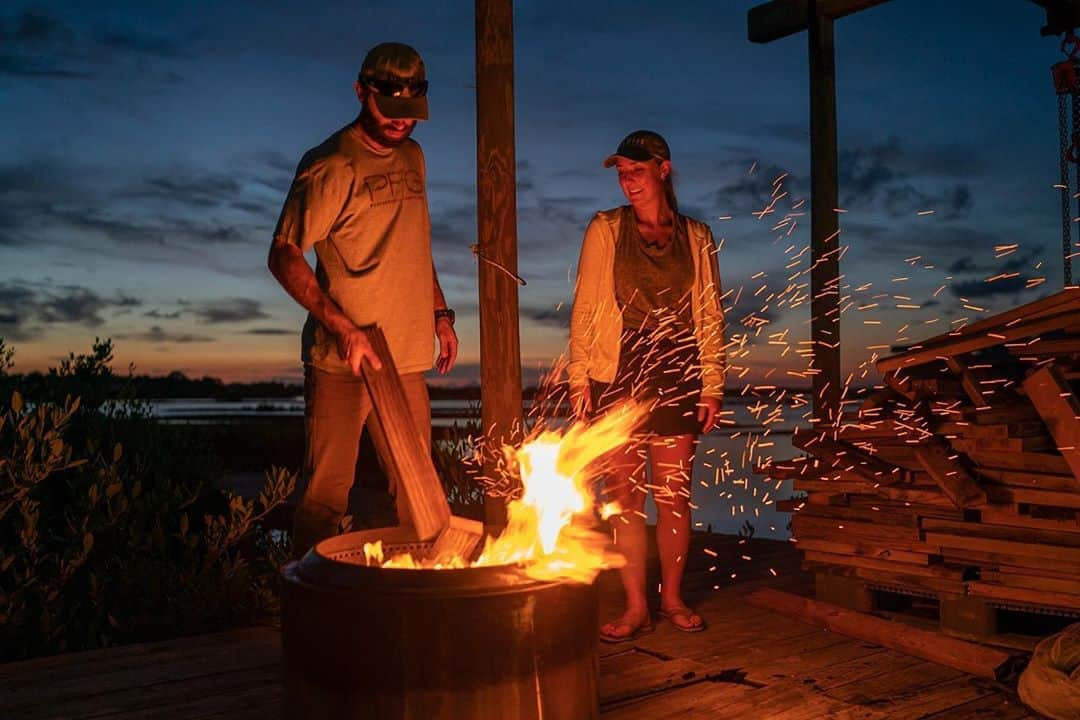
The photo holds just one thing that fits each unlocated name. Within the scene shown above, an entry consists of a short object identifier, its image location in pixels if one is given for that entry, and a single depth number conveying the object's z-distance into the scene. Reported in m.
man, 3.73
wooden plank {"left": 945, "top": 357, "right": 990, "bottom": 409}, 4.90
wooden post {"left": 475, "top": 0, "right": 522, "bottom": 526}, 3.79
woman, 4.59
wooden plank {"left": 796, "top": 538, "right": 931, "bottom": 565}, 4.96
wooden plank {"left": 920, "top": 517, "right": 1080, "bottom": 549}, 4.52
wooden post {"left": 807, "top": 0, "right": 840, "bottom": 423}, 6.91
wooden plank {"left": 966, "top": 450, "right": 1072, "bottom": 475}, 4.57
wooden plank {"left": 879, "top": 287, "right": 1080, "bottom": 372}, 4.77
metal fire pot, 2.63
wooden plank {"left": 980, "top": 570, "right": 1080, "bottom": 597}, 4.45
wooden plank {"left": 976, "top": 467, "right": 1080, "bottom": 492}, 4.54
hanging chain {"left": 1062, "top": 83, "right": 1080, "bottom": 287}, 6.20
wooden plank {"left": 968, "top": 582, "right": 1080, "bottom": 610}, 4.46
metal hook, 3.88
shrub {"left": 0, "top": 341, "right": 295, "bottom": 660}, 5.00
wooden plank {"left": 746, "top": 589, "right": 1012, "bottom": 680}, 4.07
